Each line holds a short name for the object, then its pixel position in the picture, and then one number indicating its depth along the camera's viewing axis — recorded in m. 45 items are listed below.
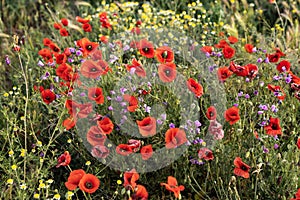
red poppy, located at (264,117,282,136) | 2.58
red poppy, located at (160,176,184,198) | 2.37
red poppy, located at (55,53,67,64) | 3.09
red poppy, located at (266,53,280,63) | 3.10
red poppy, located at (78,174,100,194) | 2.40
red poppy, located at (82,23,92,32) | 3.55
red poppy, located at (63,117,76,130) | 2.74
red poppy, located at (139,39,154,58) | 3.00
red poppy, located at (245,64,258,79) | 2.82
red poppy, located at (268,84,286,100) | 2.82
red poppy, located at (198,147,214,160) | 2.62
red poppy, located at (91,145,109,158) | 2.69
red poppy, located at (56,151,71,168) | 2.57
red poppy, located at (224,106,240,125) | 2.59
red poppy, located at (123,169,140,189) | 2.35
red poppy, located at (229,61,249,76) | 2.77
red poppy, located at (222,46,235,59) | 3.02
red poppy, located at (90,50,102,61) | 3.16
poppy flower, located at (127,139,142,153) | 2.48
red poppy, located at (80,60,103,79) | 2.89
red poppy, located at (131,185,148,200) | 2.35
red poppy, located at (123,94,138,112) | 2.67
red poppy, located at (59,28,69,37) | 3.53
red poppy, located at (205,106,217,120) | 2.63
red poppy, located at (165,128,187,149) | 2.54
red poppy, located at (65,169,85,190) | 2.44
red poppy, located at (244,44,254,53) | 3.30
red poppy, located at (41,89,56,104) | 2.84
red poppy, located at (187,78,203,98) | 2.72
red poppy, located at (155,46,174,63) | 2.93
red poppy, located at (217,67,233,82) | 2.92
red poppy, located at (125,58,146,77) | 2.87
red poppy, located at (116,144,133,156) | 2.49
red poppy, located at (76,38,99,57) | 3.12
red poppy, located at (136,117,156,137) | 2.57
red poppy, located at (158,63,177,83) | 2.78
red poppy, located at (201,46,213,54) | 3.19
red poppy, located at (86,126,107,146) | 2.68
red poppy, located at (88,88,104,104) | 2.72
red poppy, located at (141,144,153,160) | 2.55
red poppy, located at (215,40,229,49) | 3.22
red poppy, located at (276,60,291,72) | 2.99
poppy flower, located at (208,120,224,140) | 2.60
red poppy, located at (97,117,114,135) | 2.61
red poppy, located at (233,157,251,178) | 2.47
